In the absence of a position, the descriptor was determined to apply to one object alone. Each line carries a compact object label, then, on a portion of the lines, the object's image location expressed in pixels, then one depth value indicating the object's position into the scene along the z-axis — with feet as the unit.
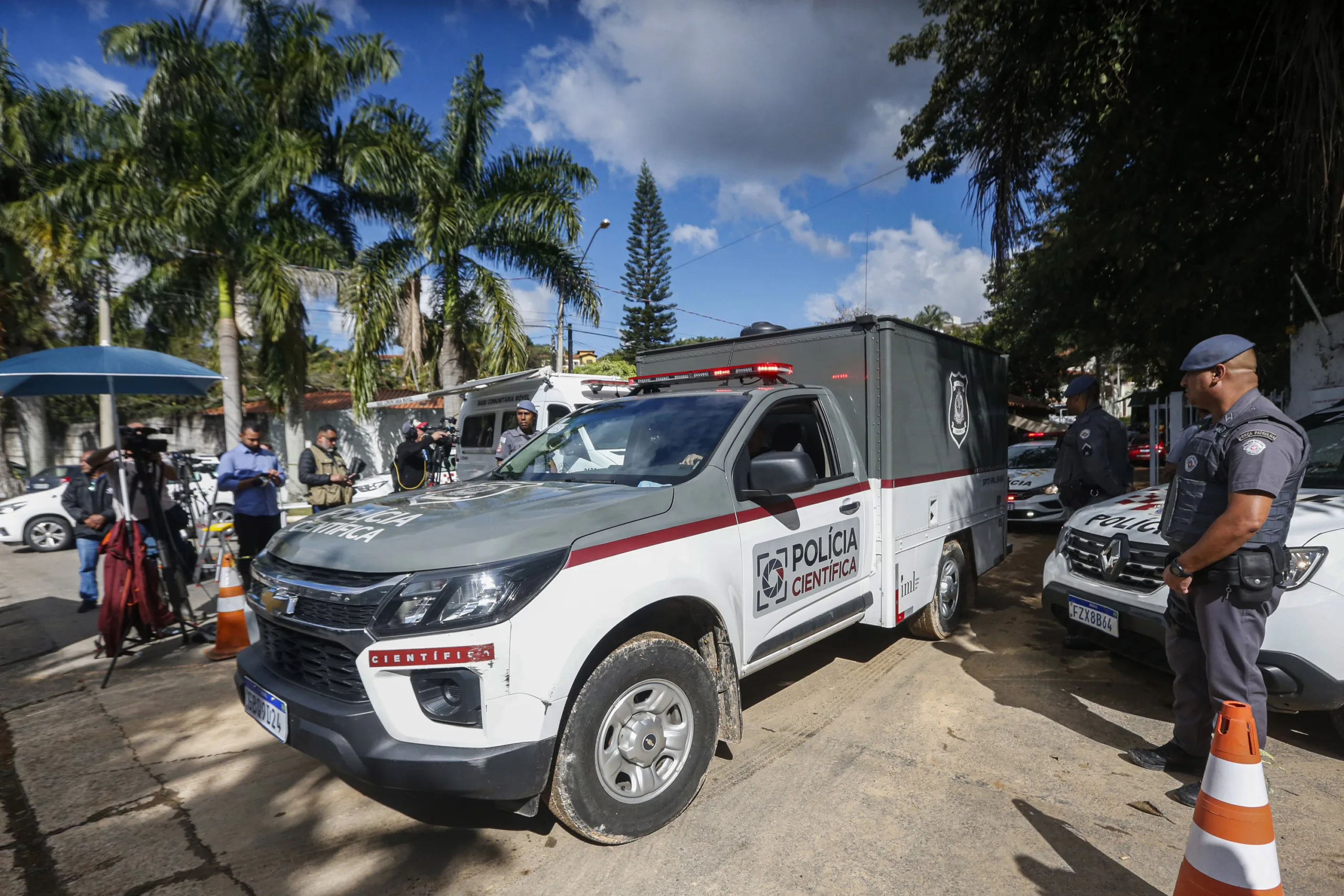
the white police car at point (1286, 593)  10.24
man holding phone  20.44
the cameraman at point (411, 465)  30.35
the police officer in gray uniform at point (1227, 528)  8.99
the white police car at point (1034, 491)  33.71
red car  59.93
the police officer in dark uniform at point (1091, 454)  18.08
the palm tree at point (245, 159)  46.11
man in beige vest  26.08
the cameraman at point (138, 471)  17.57
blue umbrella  16.17
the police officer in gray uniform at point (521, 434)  26.50
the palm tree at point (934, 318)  179.67
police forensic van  7.59
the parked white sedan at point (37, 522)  34.73
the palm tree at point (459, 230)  45.65
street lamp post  51.89
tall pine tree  124.47
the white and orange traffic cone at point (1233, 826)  6.46
